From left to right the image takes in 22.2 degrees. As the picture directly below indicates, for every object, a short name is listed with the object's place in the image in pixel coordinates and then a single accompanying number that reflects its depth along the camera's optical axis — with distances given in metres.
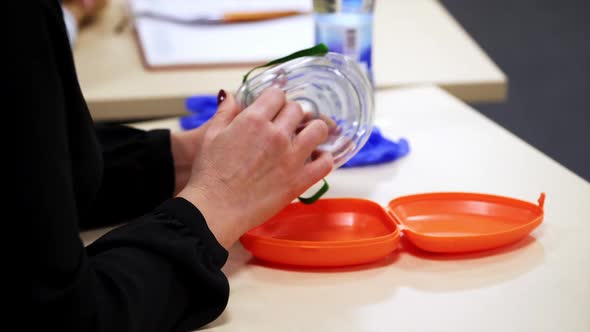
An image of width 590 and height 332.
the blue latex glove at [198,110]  1.58
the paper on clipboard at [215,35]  1.80
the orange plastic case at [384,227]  1.28
